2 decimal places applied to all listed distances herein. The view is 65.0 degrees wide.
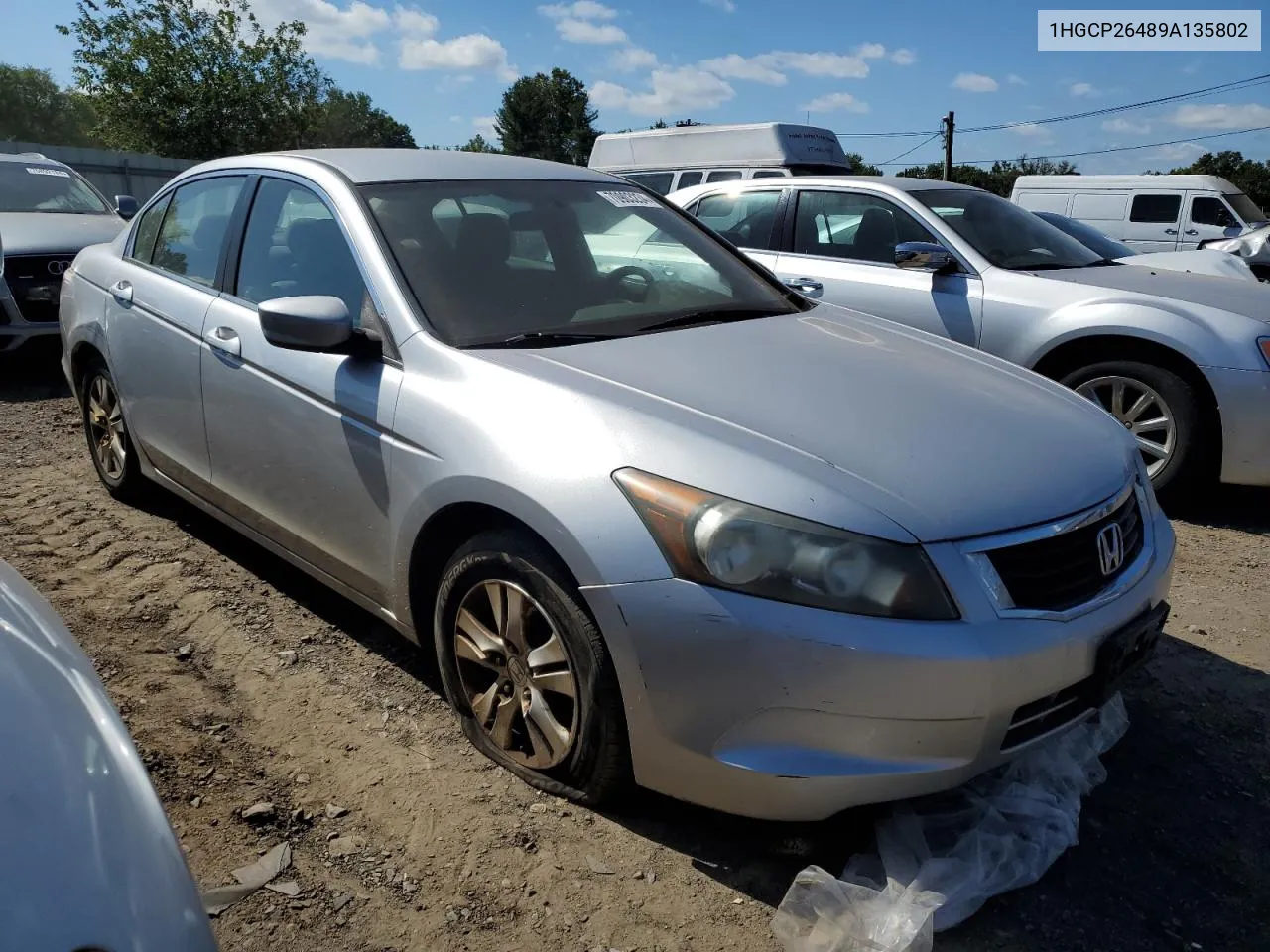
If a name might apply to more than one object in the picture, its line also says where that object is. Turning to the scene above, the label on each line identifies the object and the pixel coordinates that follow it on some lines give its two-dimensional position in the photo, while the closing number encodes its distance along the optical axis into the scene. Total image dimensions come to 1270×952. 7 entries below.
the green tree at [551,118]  67.50
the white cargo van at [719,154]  12.07
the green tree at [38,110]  73.50
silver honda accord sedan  2.02
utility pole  36.66
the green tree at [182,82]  31.81
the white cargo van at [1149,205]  15.18
